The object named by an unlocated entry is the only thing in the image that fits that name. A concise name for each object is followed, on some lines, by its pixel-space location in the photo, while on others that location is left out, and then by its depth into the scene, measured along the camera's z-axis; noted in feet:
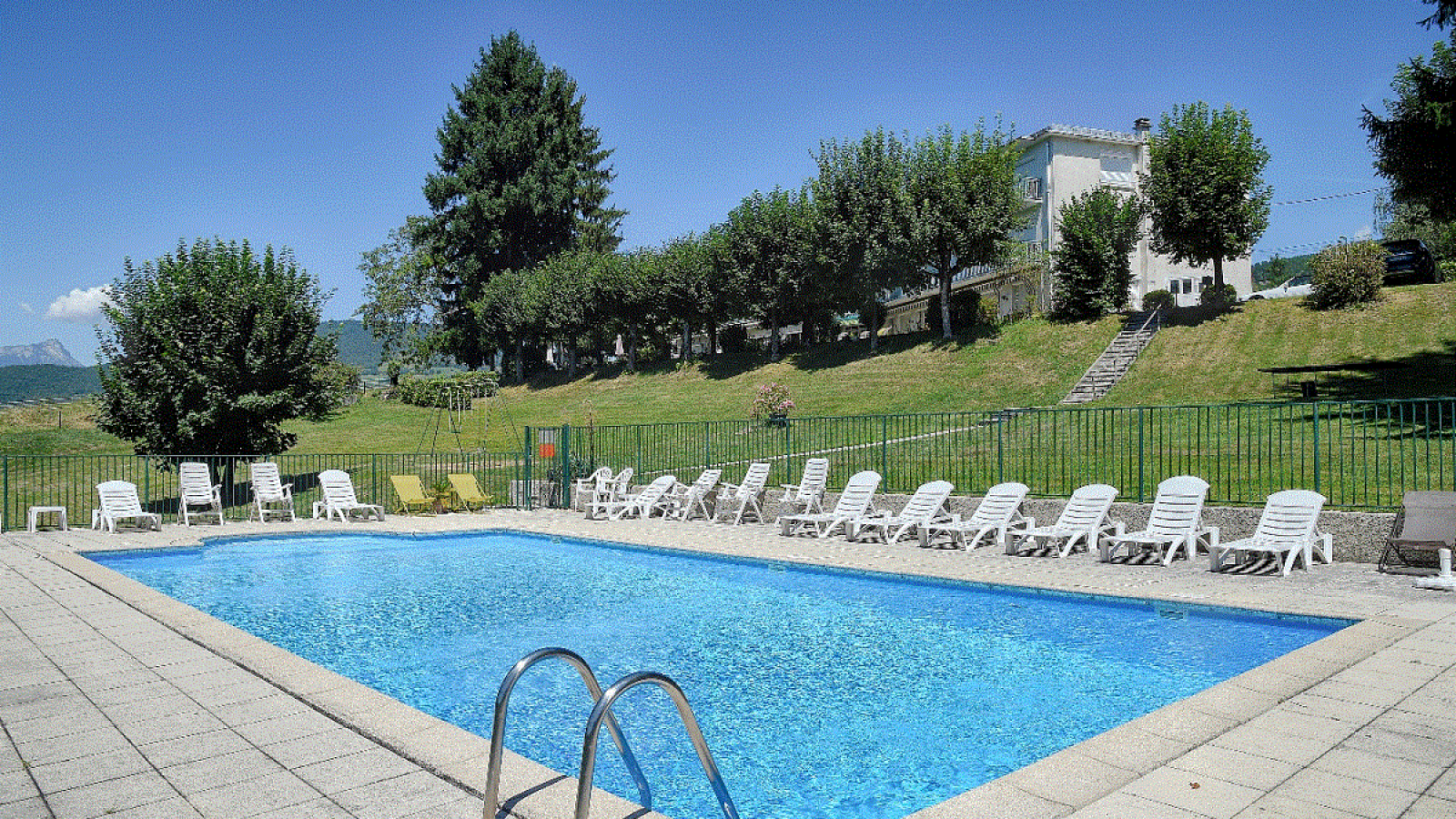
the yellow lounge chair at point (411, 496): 63.46
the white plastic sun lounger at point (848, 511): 47.75
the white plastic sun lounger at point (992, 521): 42.34
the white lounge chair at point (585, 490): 64.22
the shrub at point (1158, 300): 109.50
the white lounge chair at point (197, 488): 60.34
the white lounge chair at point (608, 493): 61.21
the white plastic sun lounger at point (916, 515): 44.86
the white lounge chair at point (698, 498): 58.49
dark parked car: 99.08
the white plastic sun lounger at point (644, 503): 59.98
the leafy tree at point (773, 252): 128.16
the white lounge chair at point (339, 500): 60.54
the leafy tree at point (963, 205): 112.16
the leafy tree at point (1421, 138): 59.98
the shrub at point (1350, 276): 90.68
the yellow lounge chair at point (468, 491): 64.64
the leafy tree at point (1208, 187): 98.53
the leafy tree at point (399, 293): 186.19
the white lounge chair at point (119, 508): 55.36
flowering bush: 78.33
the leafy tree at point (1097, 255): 107.96
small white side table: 54.24
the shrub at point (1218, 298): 102.32
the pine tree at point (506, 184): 179.11
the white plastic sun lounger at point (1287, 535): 32.45
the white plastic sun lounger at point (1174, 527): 35.86
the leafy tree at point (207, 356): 70.08
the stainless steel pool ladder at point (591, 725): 10.37
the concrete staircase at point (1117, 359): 85.97
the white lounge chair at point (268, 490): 61.00
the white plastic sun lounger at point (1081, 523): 38.99
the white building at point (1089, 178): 138.82
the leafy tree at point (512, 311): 160.45
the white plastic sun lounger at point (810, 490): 51.96
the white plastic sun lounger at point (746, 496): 55.52
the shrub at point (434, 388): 133.46
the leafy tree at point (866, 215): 116.26
